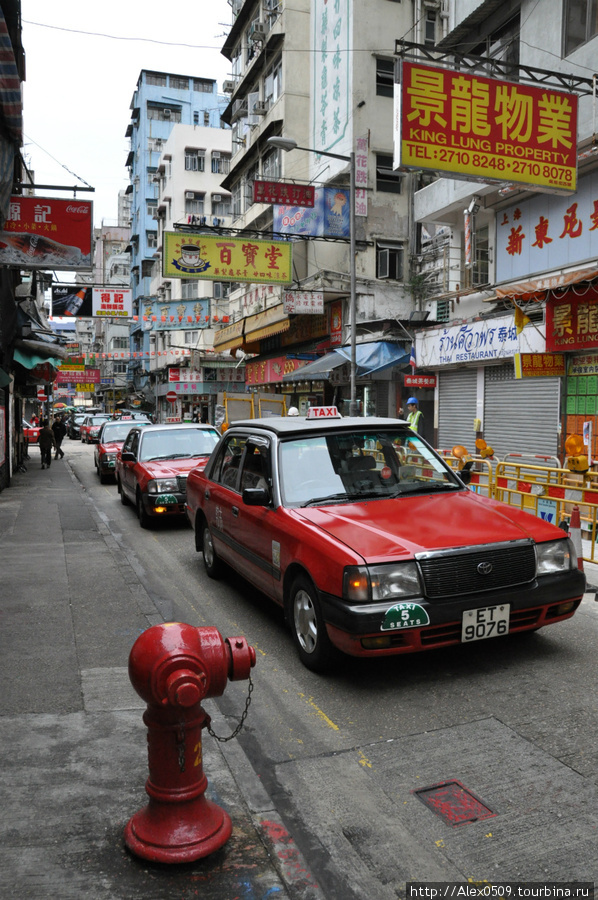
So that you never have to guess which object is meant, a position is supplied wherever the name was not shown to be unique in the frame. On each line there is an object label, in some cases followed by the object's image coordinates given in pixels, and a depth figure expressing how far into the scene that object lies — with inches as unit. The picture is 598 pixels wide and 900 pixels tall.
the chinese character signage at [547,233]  492.4
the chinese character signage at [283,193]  681.0
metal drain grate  121.8
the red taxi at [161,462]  426.3
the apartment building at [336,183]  836.0
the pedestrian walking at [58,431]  1125.1
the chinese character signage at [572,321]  491.9
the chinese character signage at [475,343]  566.6
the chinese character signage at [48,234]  505.4
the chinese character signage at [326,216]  807.7
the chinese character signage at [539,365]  543.2
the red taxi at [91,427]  1560.5
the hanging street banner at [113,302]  1202.0
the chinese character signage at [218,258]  746.2
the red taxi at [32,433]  1568.3
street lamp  636.1
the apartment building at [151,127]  2635.3
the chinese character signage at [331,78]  872.3
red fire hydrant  104.4
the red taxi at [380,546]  168.6
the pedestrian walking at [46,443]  938.1
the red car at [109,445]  733.3
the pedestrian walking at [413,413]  535.8
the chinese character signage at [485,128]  364.8
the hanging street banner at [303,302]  848.9
